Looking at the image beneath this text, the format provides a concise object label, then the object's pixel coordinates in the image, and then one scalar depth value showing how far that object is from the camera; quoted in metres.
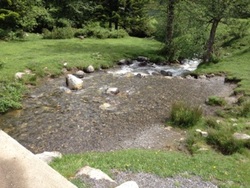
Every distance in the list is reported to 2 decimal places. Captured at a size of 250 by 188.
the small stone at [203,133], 8.61
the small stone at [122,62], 17.21
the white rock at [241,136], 8.03
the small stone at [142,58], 18.29
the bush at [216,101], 11.46
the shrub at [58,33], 21.57
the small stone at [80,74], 14.42
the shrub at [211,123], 9.14
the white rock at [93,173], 5.28
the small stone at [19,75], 12.70
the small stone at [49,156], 6.49
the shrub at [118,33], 24.05
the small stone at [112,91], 12.20
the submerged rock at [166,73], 15.71
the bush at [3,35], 19.38
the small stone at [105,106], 10.72
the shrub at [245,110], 10.01
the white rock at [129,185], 4.71
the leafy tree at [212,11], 15.78
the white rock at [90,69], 15.24
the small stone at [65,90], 12.29
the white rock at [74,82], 12.61
